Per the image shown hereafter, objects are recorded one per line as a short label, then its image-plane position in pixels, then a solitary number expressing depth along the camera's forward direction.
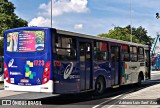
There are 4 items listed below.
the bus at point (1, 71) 29.02
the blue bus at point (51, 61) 13.50
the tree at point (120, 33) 86.79
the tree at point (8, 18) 44.17
